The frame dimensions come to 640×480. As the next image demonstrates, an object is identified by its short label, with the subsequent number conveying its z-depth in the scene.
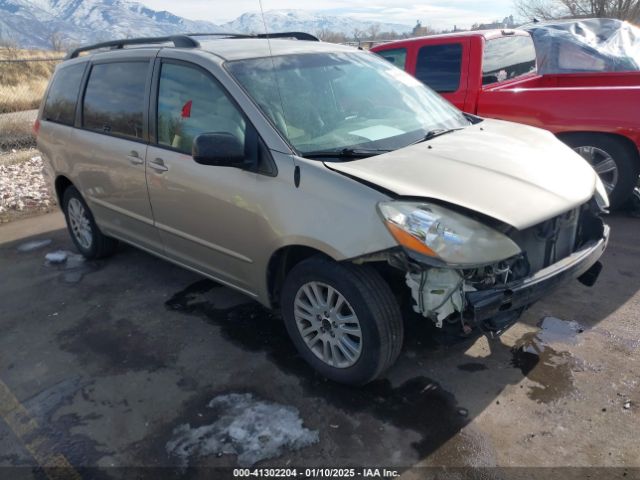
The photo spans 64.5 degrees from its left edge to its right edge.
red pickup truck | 4.91
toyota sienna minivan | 2.46
